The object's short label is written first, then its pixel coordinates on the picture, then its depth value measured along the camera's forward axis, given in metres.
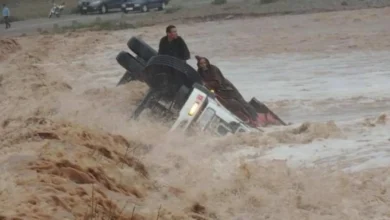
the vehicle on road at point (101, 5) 58.33
